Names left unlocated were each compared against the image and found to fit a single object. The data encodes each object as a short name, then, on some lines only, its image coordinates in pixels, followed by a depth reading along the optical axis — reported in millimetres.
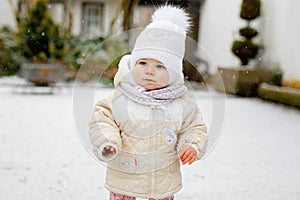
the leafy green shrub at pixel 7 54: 13719
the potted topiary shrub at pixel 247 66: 11477
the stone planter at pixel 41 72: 10070
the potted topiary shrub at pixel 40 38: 12284
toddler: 1540
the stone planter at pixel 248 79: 11438
